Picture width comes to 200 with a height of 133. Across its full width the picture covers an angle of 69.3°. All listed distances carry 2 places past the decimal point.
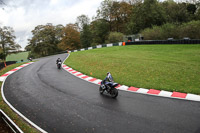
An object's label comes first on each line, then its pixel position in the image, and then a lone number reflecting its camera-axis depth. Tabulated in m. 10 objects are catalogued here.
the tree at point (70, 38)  60.34
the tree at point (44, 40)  59.56
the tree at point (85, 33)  62.47
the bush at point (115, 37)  41.83
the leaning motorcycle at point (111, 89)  9.28
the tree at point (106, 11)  53.98
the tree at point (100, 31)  56.12
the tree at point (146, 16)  45.06
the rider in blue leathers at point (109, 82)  9.45
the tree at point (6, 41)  49.80
